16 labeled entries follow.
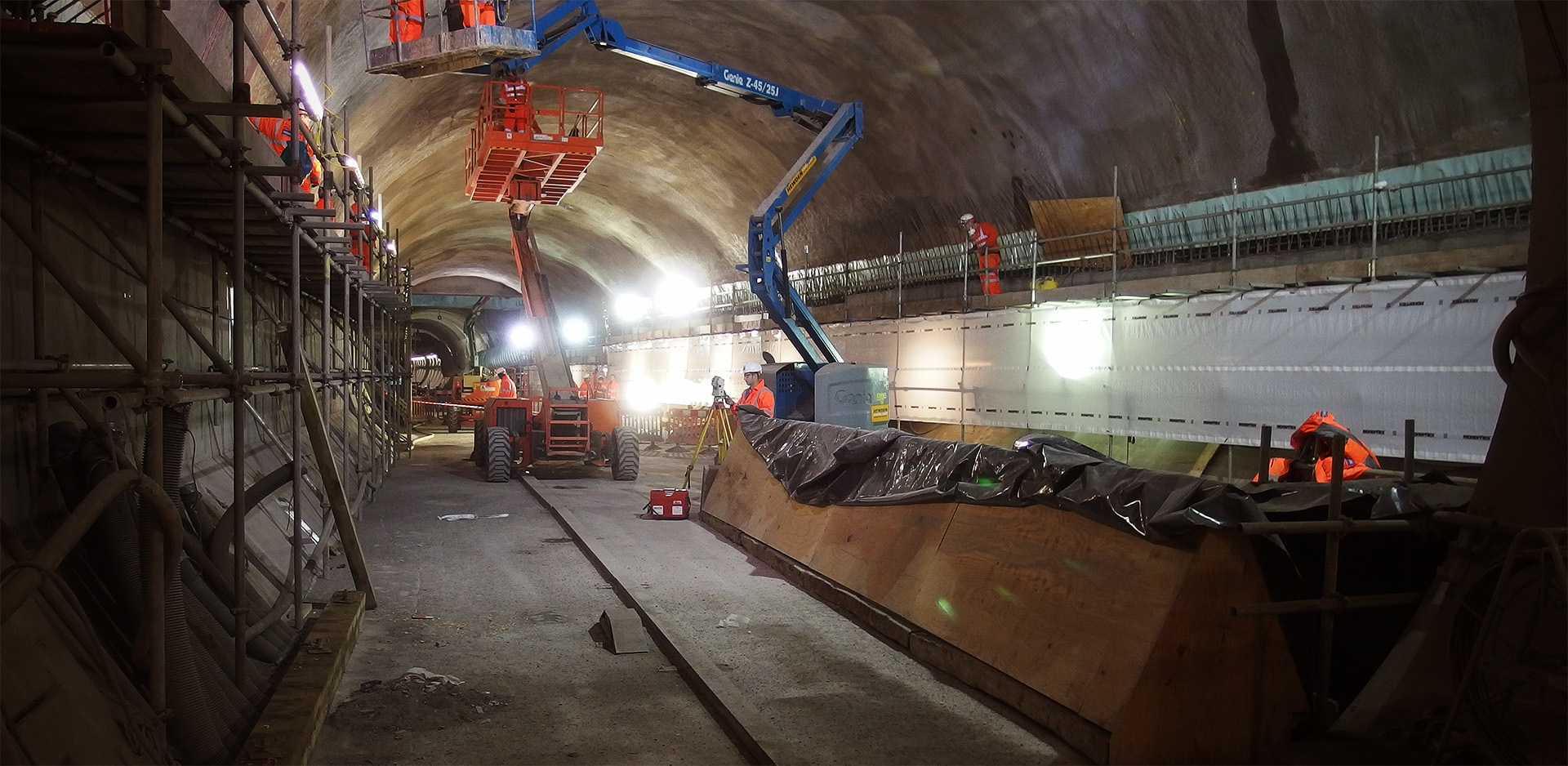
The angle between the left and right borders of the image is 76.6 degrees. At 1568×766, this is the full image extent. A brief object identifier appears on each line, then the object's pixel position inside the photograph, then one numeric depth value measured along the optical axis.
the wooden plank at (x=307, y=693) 4.15
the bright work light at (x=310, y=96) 7.78
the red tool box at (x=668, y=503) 11.76
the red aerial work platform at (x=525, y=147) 15.21
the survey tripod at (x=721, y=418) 14.27
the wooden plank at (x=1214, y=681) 4.52
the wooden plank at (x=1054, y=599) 4.68
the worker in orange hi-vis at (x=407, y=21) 10.74
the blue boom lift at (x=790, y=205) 14.29
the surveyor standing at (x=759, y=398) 13.83
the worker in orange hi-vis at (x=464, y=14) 12.07
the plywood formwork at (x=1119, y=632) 4.55
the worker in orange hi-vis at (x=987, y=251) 15.90
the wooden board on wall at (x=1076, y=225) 14.11
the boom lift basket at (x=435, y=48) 11.04
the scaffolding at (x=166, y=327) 3.48
